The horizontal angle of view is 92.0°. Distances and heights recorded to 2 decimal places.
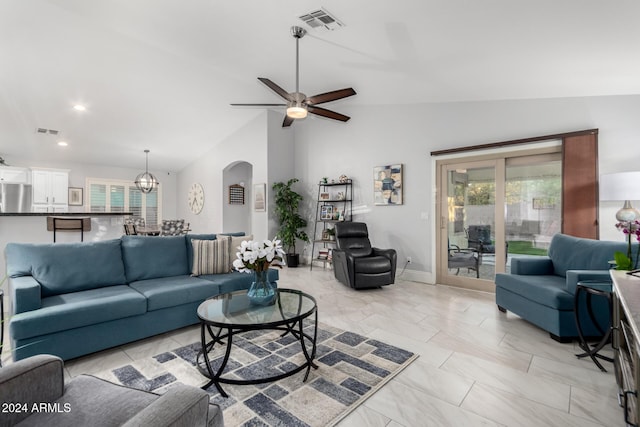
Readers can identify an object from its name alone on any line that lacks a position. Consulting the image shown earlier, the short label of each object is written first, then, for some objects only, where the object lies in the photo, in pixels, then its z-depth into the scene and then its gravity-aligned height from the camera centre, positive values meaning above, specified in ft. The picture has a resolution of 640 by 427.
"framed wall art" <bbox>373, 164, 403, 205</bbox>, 17.81 +1.61
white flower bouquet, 8.18 -1.18
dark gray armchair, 3.00 -2.25
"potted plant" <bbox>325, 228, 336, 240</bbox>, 20.30 -1.42
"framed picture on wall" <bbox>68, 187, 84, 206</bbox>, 26.13 +1.21
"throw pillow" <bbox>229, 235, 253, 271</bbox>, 12.09 -1.43
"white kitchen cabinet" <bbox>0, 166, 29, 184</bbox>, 22.31 +2.59
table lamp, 10.02 +0.76
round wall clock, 28.40 +1.19
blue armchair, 8.93 -2.33
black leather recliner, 14.93 -2.70
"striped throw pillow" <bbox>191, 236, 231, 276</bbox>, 11.43 -1.72
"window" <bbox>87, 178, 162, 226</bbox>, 27.76 +1.10
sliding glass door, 13.61 +0.06
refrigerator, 22.47 +0.94
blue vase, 8.17 -2.18
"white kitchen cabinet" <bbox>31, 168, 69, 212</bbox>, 23.80 +1.66
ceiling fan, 11.30 +4.53
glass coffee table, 6.71 -2.44
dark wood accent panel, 12.01 +1.08
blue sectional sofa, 7.42 -2.42
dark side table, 7.55 -2.47
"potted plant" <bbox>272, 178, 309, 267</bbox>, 21.45 -0.40
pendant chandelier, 24.72 +2.30
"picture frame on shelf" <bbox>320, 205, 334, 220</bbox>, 20.87 -0.03
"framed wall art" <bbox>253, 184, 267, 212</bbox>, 21.93 +1.01
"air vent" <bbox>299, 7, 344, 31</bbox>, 9.77 +6.28
